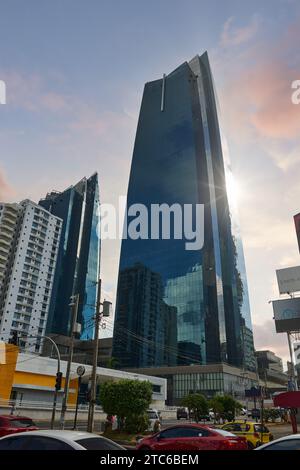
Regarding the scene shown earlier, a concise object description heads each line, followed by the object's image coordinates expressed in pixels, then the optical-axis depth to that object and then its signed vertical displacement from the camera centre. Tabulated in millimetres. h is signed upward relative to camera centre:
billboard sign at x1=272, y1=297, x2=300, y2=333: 50094 +11179
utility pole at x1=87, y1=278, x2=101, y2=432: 21677 +104
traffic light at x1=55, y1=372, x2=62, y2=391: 25111 +660
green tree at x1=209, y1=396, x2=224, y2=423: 49375 -1555
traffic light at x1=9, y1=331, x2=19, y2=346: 28578 +3951
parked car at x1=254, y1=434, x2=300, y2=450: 6504 -854
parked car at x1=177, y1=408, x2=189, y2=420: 54250 -3020
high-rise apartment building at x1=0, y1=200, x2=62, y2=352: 107581 +37180
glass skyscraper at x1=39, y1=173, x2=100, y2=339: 160125 +64380
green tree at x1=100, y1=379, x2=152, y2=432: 24953 -639
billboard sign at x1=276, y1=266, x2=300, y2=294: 53781 +16974
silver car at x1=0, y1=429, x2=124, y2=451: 6285 -912
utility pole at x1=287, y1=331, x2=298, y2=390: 51981 +6849
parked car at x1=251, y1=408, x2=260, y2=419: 53106 -2650
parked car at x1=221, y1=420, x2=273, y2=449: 18359 -1874
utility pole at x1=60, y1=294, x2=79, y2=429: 23141 +3319
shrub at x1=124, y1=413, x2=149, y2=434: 24828 -2138
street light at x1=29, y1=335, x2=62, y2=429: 25109 +593
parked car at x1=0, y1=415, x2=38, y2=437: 14038 -1419
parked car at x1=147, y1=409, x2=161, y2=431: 31756 -2085
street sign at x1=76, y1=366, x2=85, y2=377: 27578 +1449
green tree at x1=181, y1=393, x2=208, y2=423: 48781 -1386
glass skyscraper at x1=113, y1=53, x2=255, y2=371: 123500 +52587
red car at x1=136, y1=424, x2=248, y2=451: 11323 -1455
